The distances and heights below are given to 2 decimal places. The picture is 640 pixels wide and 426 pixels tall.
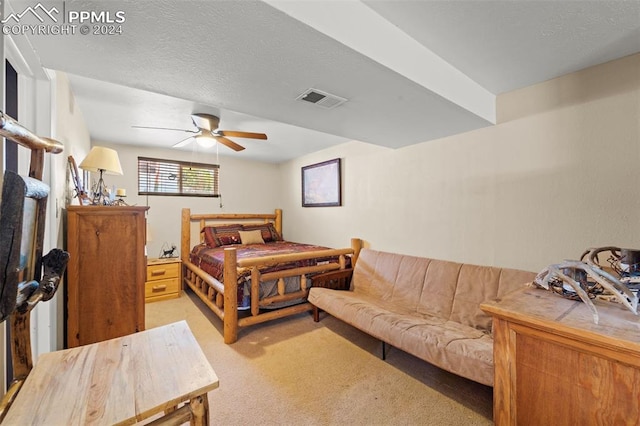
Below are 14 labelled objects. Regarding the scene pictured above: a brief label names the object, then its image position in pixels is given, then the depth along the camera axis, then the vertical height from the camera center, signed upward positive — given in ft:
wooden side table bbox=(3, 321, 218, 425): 2.58 -1.98
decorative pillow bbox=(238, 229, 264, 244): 14.35 -1.34
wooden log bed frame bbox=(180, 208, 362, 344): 8.05 -2.57
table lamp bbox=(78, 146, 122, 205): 6.75 +1.32
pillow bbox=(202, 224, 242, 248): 13.35 -1.15
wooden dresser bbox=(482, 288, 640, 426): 2.87 -1.86
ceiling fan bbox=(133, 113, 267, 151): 8.68 +2.90
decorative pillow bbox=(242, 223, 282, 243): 15.18 -1.05
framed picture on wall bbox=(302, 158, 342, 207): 12.47 +1.53
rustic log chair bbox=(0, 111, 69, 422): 2.33 -0.43
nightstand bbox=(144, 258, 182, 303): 11.60 -3.04
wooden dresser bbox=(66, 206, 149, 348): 5.77 -1.39
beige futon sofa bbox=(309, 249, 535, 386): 5.30 -2.73
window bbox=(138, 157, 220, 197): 12.98 +1.91
